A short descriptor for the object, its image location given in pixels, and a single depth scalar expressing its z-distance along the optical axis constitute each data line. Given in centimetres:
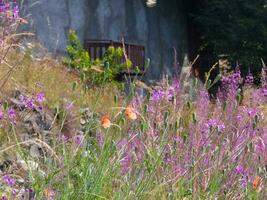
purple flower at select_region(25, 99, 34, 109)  632
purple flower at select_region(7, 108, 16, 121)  553
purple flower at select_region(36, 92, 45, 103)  662
